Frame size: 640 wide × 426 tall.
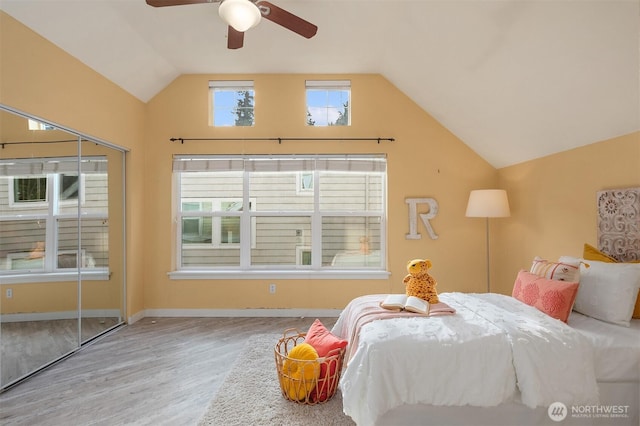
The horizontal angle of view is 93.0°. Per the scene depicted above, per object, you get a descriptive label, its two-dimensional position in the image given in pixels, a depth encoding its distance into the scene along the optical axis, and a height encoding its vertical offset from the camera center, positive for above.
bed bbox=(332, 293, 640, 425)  1.58 -0.83
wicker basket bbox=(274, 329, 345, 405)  1.93 -1.03
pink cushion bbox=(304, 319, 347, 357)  2.00 -0.83
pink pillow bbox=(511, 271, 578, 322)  1.93 -0.52
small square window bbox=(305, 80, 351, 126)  3.87 +1.49
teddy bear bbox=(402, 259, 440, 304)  2.23 -0.49
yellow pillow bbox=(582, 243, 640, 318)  2.18 -0.28
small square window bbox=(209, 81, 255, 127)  3.88 +1.50
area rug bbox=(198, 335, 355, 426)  1.84 -1.22
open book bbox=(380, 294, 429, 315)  2.01 -0.59
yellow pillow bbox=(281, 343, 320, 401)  1.92 -0.98
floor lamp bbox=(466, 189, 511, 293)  3.22 +0.15
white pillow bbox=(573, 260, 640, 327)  1.87 -0.47
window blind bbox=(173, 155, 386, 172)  3.79 +0.68
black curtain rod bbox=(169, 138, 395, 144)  3.79 +1.00
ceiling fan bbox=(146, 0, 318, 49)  1.68 +1.33
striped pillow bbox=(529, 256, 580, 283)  2.07 -0.38
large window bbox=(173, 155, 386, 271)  3.91 -0.02
